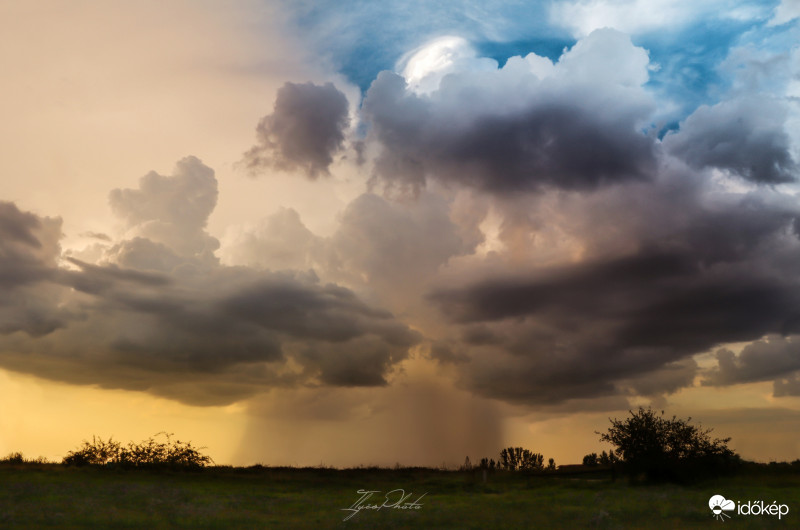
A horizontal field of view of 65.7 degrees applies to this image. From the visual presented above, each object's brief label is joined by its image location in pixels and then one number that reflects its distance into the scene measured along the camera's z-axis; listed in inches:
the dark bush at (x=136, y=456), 2073.1
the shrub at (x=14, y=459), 1941.4
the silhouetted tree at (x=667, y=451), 2327.8
